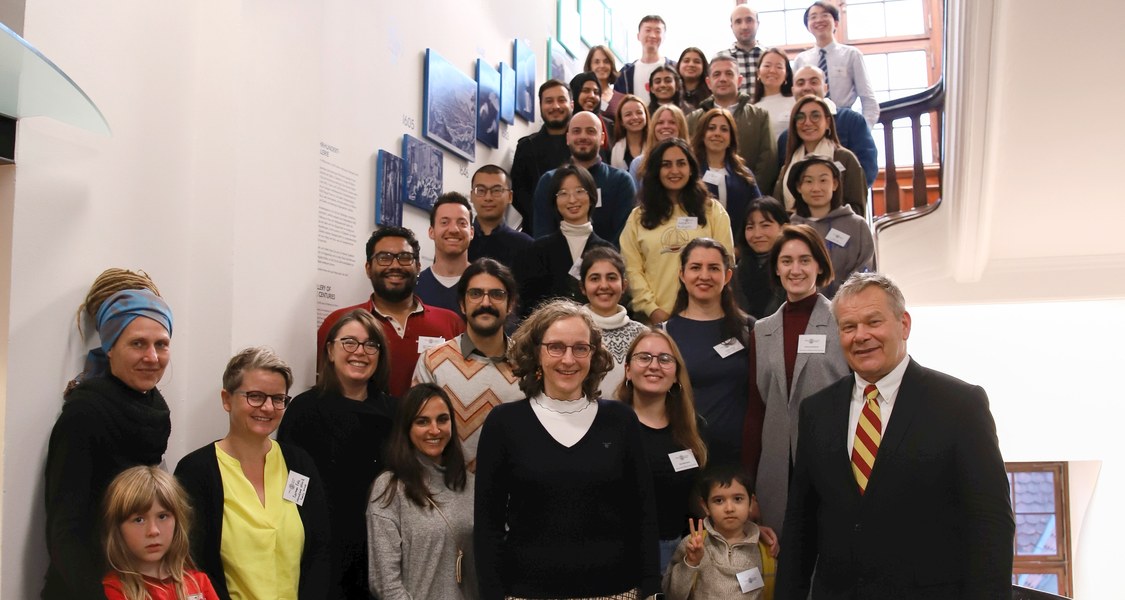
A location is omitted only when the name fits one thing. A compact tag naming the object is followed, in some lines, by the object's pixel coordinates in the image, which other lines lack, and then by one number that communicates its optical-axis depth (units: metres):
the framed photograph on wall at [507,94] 6.39
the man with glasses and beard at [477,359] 3.24
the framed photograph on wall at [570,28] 7.77
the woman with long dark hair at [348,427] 3.04
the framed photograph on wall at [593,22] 8.33
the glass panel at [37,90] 1.74
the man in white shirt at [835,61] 6.58
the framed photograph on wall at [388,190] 4.71
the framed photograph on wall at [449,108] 5.32
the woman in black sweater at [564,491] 2.47
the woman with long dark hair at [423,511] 2.92
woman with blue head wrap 2.37
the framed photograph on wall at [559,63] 7.47
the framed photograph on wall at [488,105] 6.02
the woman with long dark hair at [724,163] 4.92
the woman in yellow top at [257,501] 2.65
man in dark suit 2.03
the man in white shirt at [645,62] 7.02
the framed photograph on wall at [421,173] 5.02
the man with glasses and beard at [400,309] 3.68
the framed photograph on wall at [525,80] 6.75
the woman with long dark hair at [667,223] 4.27
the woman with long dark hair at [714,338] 3.38
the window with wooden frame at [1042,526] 8.12
